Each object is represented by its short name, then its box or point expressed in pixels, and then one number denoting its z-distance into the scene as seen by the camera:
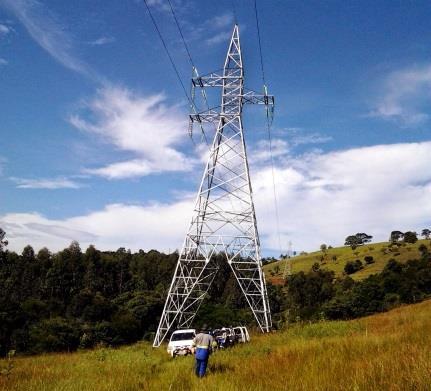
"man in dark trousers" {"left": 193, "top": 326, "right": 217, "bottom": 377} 10.27
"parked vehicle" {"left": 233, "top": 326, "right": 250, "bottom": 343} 22.52
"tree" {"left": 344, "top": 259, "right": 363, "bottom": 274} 122.31
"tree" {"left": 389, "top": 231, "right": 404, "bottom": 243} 170.12
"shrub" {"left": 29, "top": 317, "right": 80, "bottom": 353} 41.27
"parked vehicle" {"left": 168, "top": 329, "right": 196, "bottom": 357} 19.61
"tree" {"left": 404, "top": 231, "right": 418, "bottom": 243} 142.25
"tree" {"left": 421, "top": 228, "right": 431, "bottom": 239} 168.73
